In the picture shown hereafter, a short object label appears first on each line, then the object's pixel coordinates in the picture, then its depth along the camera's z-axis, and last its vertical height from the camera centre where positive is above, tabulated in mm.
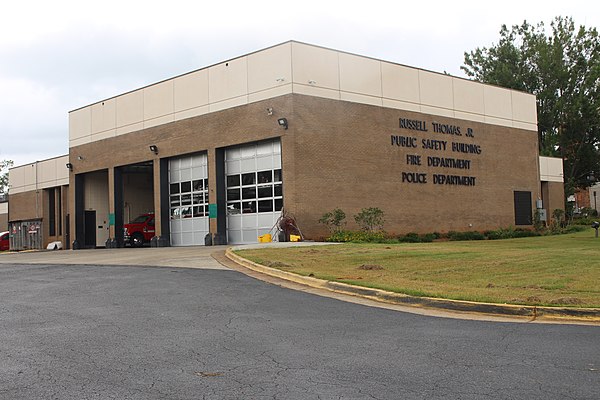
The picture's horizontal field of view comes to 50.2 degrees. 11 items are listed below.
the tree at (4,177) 90000 +7911
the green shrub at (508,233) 36281 -966
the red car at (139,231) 38906 -186
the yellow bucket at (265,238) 29203 -647
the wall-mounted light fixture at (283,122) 29025 +4595
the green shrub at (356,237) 27906 -706
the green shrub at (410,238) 31153 -908
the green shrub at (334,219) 28344 +123
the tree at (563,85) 60938 +12585
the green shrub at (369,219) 29359 +97
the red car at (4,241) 50938 -742
